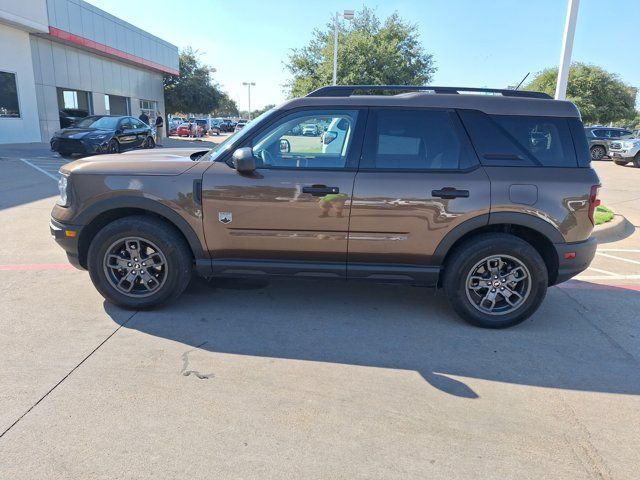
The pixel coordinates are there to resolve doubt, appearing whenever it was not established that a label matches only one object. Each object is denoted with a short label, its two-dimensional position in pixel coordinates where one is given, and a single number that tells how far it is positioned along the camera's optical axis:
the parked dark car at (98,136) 14.95
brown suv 3.83
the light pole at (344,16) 20.94
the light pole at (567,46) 7.92
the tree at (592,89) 39.59
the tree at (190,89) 36.19
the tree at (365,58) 26.41
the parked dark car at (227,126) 55.59
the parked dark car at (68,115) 22.33
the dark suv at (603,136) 24.50
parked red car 37.19
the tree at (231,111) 100.57
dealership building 18.80
